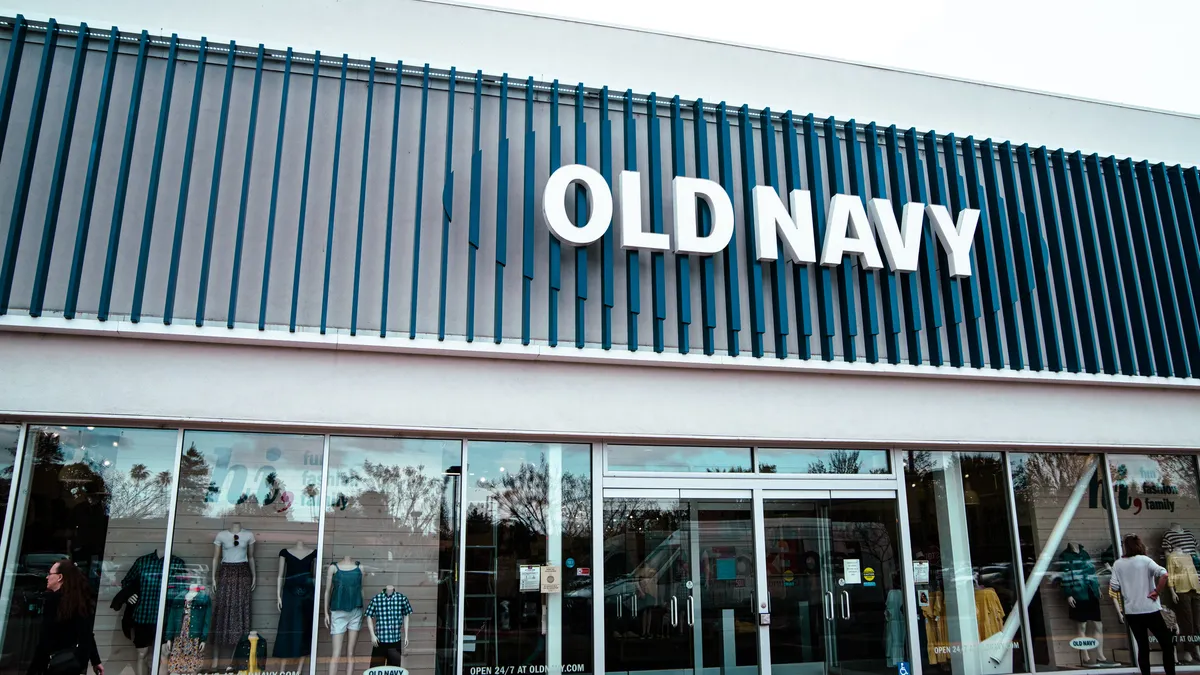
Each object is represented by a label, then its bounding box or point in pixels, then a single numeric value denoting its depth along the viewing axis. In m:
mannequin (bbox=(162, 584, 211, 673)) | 9.32
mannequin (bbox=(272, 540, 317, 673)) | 9.62
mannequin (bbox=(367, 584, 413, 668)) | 9.86
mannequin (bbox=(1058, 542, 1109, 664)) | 11.95
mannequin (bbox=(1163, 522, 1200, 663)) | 12.05
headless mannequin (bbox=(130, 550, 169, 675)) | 9.24
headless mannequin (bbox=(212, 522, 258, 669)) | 9.59
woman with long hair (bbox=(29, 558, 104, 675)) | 8.60
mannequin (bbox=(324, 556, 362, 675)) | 9.78
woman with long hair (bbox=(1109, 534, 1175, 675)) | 10.48
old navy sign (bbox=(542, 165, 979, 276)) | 10.64
